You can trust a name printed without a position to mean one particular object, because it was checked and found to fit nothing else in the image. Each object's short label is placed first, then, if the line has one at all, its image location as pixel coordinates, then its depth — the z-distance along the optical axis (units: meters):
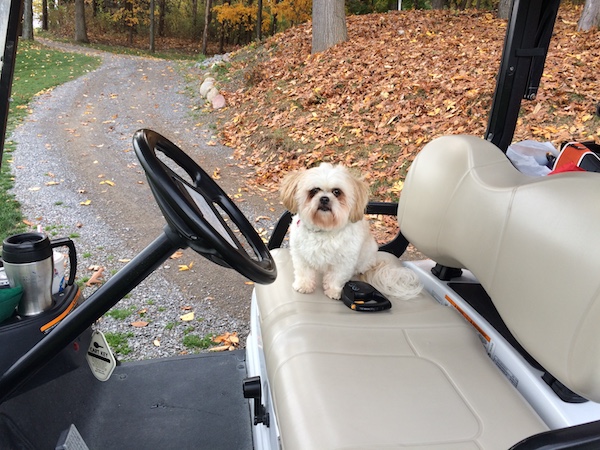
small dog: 2.25
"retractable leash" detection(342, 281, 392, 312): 1.99
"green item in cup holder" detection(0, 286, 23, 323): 1.35
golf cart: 1.25
